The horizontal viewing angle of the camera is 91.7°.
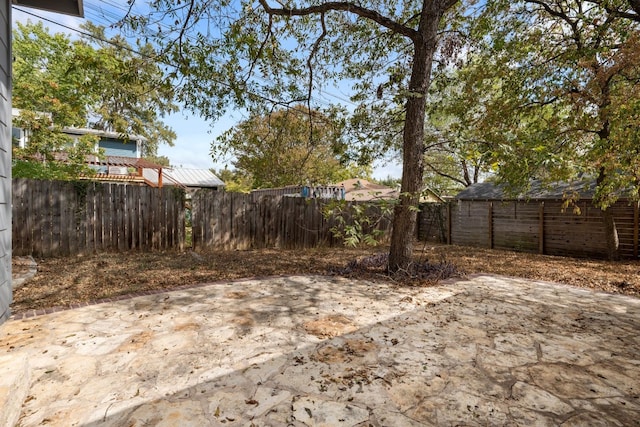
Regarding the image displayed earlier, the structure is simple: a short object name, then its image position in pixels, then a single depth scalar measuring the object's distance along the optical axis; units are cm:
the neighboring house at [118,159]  1080
